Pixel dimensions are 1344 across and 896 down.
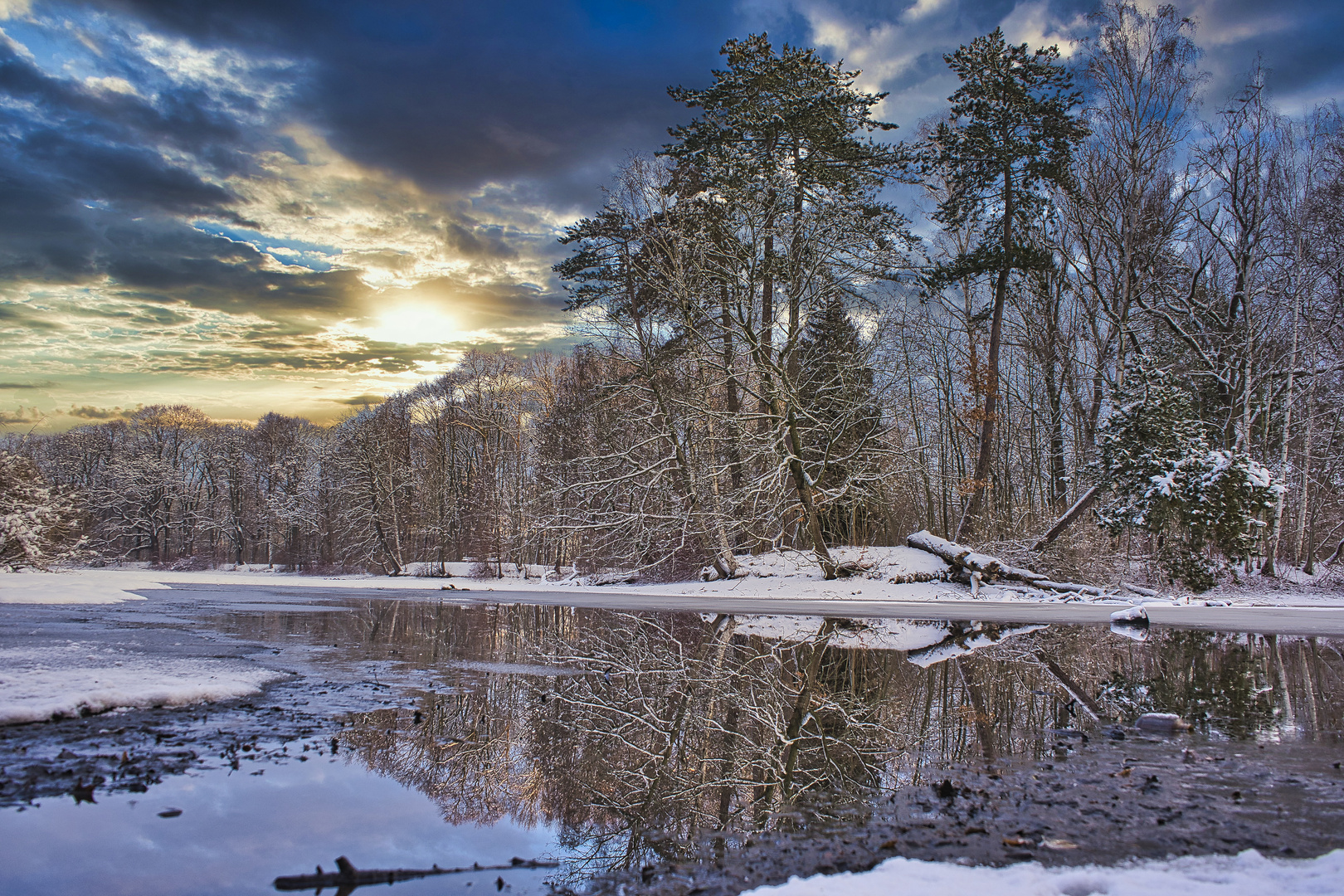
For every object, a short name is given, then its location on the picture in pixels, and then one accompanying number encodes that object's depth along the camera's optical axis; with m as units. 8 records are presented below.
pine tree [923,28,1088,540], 22.61
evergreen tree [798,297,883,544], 18.66
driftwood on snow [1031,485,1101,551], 21.14
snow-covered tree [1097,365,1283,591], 18.16
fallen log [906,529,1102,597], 17.98
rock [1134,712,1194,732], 4.96
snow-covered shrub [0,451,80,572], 25.55
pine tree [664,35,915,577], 19.25
